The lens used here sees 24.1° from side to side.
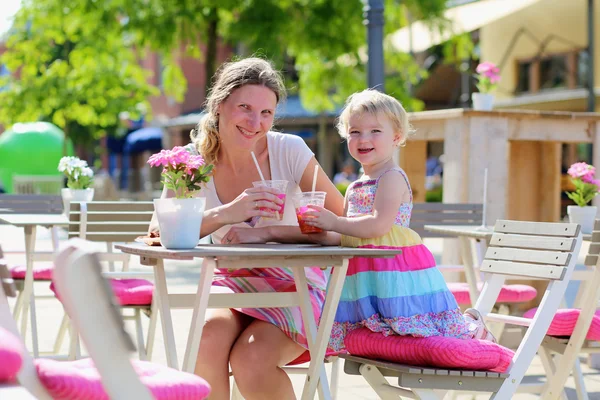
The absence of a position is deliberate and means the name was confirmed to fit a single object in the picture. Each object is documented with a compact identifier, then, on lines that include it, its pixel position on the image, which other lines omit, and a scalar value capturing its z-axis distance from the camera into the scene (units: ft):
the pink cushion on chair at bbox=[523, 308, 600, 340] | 18.33
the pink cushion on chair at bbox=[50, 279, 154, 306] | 21.38
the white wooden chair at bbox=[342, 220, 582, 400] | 14.30
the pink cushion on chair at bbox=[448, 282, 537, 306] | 23.65
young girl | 15.23
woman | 15.79
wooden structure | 31.45
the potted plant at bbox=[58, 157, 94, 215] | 28.99
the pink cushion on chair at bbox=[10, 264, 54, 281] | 26.32
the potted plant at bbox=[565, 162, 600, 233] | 24.82
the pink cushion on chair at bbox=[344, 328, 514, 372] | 14.25
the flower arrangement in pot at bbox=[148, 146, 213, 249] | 14.33
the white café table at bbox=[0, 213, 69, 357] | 24.70
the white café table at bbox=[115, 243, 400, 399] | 13.82
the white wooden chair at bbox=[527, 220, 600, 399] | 18.01
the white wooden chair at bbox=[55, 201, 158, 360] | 24.48
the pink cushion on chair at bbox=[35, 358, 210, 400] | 10.44
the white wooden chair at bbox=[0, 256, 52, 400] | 9.44
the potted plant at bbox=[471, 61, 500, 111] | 32.61
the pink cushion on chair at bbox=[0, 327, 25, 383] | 9.61
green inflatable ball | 118.96
